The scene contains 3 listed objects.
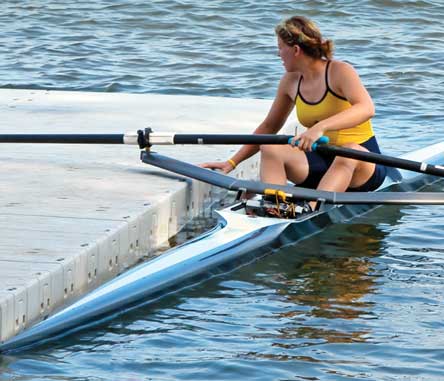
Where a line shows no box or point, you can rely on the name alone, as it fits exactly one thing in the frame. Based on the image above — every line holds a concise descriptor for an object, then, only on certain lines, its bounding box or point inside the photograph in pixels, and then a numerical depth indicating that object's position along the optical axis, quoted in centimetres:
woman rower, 1328
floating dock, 1077
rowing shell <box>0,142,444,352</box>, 1062
